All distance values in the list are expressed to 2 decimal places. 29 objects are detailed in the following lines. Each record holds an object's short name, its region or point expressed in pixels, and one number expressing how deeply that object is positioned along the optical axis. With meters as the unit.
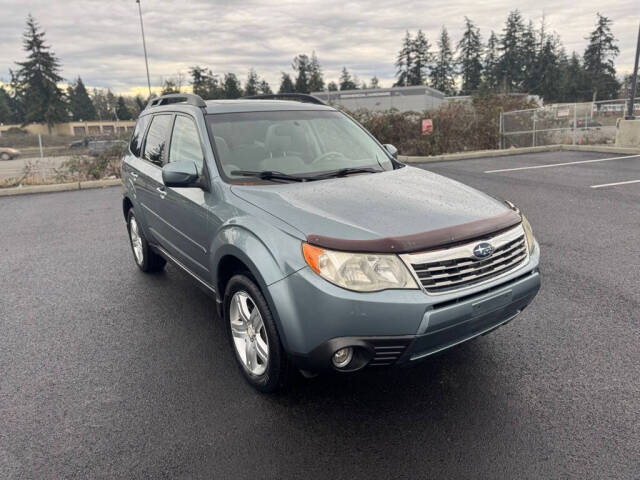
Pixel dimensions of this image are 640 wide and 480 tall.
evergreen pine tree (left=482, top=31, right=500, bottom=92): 99.00
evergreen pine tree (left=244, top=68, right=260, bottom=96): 96.47
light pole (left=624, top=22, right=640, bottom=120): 16.30
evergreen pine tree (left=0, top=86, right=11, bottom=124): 107.88
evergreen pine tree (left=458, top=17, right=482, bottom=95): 101.50
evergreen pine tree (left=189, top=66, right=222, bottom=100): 81.06
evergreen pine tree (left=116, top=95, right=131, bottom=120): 107.44
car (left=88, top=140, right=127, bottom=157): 16.26
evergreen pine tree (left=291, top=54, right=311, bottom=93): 92.94
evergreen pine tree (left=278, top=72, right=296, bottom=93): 92.25
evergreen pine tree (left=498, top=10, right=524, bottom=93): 96.69
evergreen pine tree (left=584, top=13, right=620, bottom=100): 87.00
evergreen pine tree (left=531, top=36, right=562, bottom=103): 92.25
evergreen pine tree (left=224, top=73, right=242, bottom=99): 83.63
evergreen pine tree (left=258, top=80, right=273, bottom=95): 100.89
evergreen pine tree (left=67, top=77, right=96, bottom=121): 113.06
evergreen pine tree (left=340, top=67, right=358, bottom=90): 112.56
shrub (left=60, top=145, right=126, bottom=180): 15.25
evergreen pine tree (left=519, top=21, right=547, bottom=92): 95.94
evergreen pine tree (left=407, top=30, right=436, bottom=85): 99.75
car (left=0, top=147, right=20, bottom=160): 36.62
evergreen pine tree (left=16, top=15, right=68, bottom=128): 85.00
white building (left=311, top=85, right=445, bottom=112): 56.12
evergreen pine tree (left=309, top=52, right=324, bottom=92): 94.62
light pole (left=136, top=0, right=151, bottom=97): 39.36
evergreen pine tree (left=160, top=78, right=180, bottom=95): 68.48
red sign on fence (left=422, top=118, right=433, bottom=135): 17.34
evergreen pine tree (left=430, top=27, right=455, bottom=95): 102.56
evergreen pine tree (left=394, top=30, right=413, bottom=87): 100.12
